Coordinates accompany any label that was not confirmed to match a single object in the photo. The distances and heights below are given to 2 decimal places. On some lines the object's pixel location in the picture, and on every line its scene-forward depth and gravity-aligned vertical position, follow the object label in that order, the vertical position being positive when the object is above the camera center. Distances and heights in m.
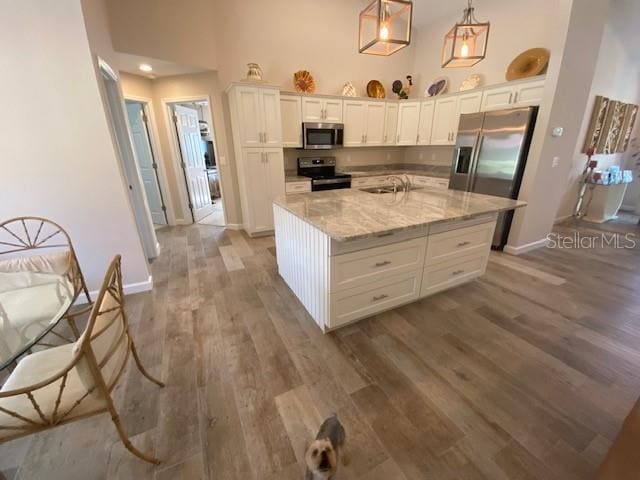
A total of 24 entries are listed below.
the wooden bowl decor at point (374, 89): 4.87 +1.15
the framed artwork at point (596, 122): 4.20 +0.44
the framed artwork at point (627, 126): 4.77 +0.42
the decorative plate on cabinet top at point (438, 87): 4.62 +1.13
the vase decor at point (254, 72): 3.66 +1.11
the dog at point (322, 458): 0.94 -1.08
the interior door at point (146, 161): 4.19 -0.08
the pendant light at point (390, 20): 1.81 +0.91
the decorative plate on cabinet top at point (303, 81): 4.24 +1.14
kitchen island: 1.77 -0.71
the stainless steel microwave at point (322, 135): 4.28 +0.30
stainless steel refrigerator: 3.11 -0.02
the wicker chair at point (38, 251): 1.71 -0.67
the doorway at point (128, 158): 2.80 -0.02
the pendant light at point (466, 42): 2.08 +0.87
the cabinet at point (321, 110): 4.23 +0.70
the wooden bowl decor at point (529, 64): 3.29 +1.09
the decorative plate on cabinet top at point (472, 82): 4.10 +1.06
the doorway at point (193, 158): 4.35 -0.06
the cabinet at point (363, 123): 4.61 +0.53
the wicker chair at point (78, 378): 0.90 -0.87
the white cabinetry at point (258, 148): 3.66 +0.09
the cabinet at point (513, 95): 3.10 +0.68
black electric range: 4.41 -0.35
